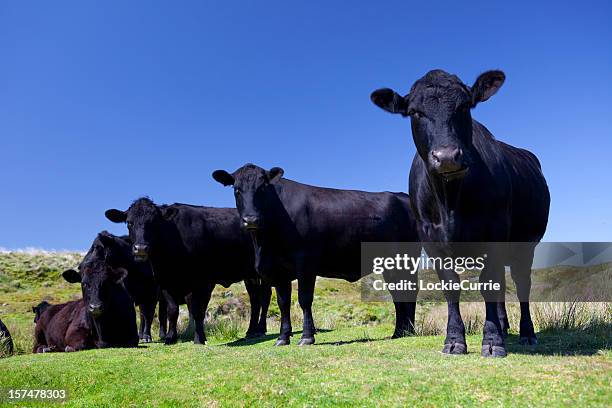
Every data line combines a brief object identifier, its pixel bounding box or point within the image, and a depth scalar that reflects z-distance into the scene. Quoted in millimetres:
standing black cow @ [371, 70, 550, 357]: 6871
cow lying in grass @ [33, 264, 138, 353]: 12281
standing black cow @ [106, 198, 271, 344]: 14047
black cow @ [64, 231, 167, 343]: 15016
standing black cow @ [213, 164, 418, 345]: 11188
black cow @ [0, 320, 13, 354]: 14055
